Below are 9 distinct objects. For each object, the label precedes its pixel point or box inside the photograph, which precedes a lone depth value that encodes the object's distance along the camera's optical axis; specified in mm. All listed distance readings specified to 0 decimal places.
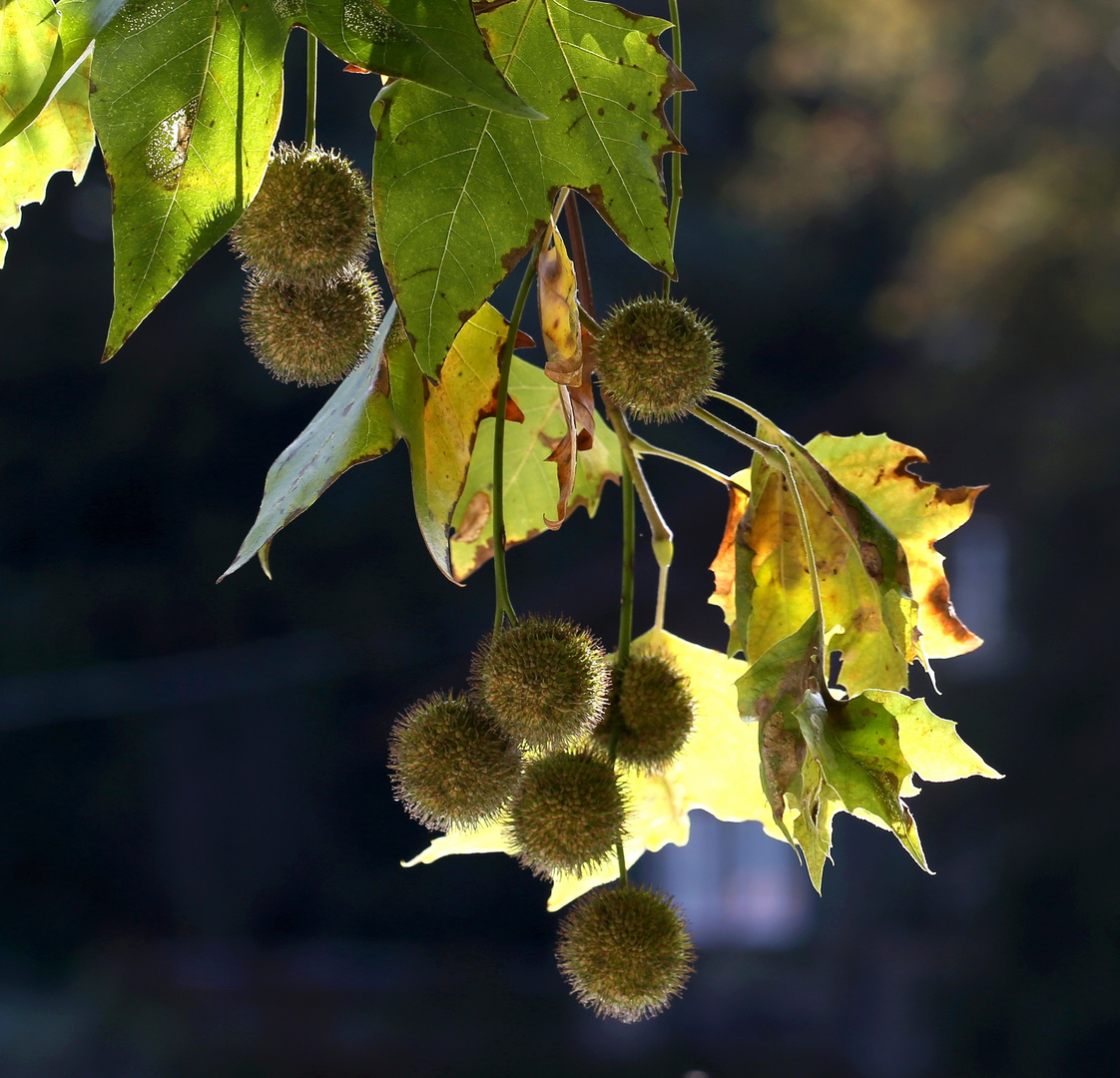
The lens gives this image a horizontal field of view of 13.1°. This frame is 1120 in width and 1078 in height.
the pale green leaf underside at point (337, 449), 866
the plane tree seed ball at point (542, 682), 900
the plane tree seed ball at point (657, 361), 897
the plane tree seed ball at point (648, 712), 921
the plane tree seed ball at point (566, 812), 907
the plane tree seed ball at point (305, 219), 872
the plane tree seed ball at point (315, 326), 889
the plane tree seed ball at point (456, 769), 913
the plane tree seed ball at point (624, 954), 925
